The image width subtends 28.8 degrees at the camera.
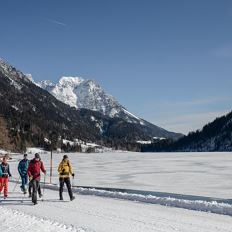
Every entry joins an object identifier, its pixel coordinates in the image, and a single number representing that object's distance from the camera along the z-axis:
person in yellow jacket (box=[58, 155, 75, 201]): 18.11
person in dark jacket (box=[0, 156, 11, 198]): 20.57
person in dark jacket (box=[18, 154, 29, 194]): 21.55
